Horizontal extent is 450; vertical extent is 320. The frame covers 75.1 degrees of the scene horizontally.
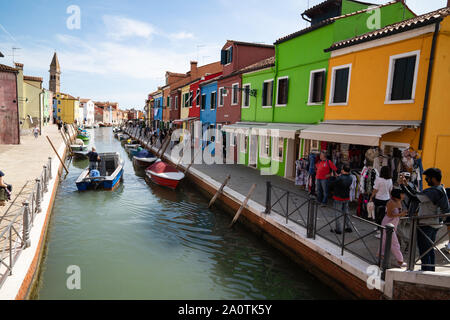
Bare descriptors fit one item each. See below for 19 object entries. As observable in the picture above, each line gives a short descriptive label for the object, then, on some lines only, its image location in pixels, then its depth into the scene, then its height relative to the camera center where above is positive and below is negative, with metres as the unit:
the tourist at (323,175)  8.79 -1.39
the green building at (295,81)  11.16 +2.11
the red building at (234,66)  18.33 +3.84
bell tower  77.31 +10.99
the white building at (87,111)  97.00 +2.29
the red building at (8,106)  21.67 +0.57
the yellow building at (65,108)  69.56 +2.05
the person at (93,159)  15.66 -2.20
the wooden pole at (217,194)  11.57 -2.79
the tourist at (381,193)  6.47 -1.34
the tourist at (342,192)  6.89 -1.46
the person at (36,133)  29.03 -1.79
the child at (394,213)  5.19 -1.45
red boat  14.94 -2.75
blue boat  13.78 -2.95
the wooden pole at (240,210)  9.54 -2.78
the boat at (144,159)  20.79 -2.71
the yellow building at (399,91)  7.41 +1.19
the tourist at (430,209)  4.79 -1.22
